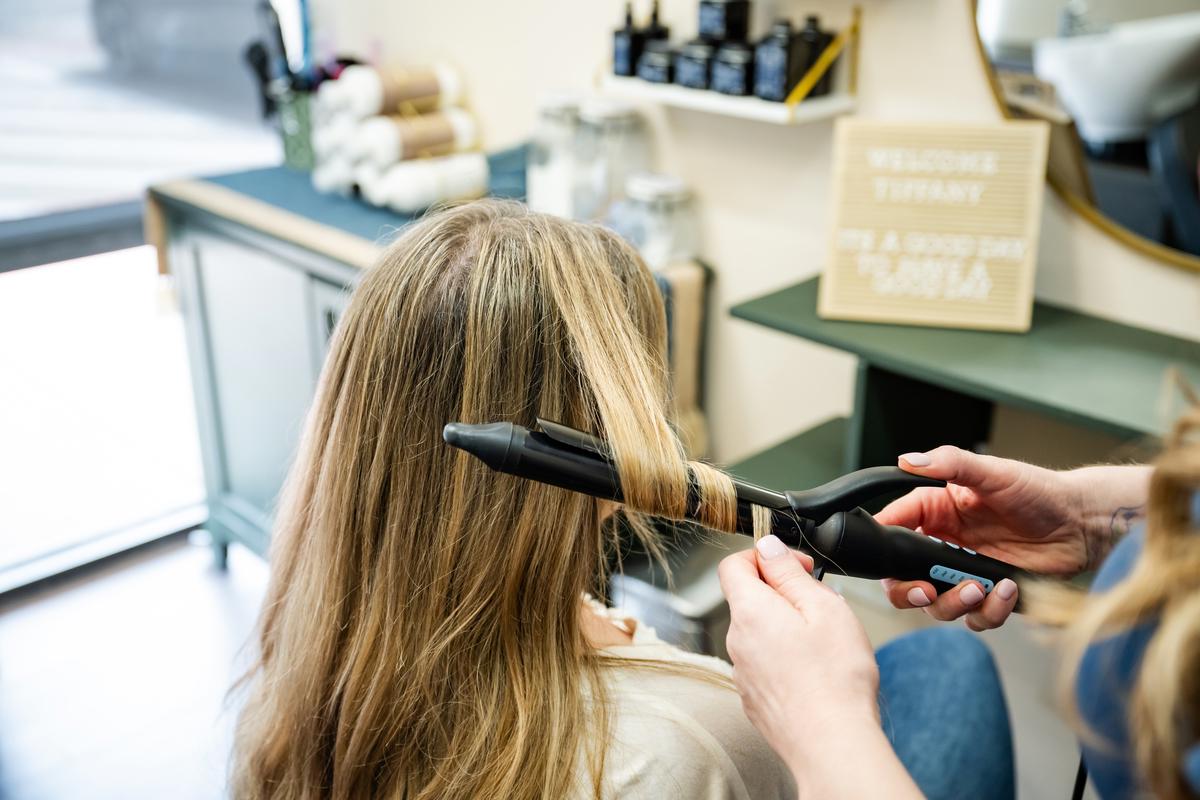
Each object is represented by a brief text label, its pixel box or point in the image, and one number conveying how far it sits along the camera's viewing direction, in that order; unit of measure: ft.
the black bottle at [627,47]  6.39
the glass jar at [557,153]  7.00
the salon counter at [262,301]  6.97
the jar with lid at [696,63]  6.05
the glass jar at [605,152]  6.95
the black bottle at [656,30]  6.40
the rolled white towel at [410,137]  7.34
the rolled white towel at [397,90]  7.41
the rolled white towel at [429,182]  7.25
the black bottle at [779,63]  5.67
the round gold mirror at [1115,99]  4.92
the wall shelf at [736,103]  5.71
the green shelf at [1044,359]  4.55
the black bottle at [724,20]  6.01
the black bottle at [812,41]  5.76
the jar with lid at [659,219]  6.65
